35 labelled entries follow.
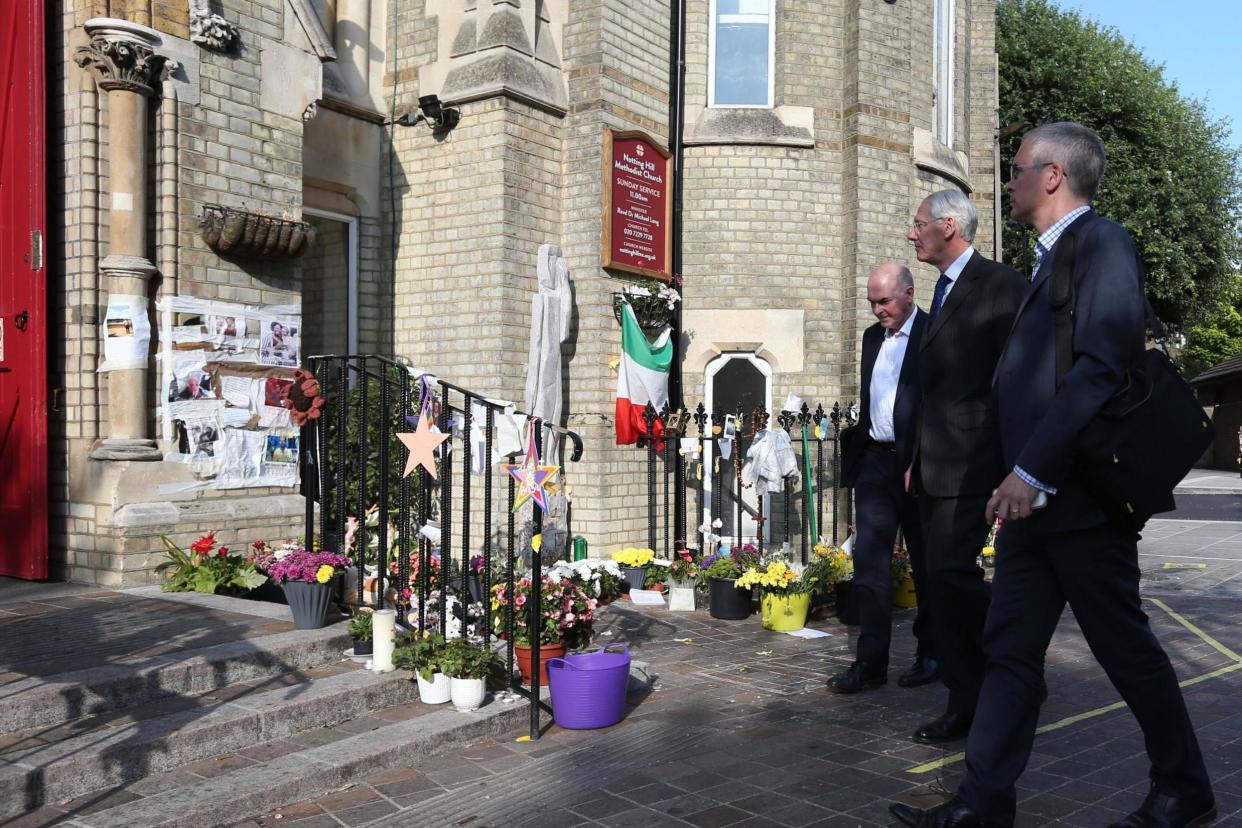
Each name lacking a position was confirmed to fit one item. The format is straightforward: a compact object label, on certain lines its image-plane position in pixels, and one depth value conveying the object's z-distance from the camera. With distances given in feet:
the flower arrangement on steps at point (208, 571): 21.95
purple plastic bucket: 16.78
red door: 22.56
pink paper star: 18.03
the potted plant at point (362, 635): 18.53
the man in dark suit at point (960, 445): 14.33
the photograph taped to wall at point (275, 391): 25.34
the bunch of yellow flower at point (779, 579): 25.17
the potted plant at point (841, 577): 26.50
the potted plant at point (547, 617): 18.94
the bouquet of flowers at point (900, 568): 27.61
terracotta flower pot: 18.48
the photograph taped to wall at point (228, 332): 24.22
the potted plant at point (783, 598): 25.14
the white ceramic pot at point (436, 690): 17.16
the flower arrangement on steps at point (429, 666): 17.13
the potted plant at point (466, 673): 16.90
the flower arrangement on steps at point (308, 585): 18.92
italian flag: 33.78
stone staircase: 12.85
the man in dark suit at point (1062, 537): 10.61
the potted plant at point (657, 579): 29.94
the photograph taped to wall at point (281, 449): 25.46
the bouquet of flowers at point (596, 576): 26.25
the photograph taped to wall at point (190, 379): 23.48
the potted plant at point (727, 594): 26.63
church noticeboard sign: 33.99
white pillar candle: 17.78
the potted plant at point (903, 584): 27.61
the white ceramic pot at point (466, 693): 16.88
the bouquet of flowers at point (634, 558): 30.11
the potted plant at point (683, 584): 28.40
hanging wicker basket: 23.86
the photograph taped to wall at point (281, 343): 25.43
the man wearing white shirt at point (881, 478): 18.31
